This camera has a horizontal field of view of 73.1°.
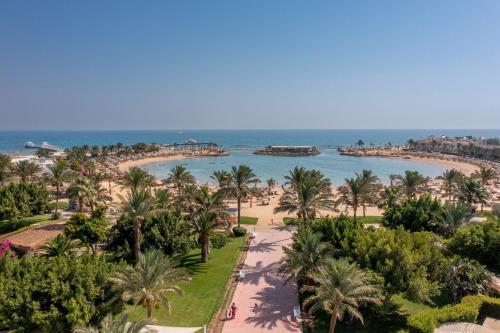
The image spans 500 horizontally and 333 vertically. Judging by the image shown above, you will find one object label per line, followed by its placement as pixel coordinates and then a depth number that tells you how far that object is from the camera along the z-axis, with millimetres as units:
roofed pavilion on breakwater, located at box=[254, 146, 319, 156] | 153250
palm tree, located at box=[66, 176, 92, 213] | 41062
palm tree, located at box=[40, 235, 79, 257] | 24469
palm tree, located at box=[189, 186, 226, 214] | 32156
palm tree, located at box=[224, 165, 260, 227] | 41594
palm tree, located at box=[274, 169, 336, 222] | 34125
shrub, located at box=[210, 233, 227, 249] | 33250
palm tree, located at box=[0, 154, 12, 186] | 48969
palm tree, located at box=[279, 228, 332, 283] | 23016
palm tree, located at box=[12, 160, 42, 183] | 53062
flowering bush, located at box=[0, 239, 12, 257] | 29484
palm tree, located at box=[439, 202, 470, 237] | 31406
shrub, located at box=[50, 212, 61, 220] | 43275
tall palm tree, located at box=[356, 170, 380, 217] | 40000
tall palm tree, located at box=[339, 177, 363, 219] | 39656
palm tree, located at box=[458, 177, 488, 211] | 44031
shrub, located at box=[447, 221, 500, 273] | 25906
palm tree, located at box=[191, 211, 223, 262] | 30312
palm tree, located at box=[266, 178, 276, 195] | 67206
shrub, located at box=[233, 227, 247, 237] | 38709
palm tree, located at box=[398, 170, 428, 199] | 47125
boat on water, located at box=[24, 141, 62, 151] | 198400
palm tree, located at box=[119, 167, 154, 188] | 41594
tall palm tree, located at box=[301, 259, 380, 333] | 17219
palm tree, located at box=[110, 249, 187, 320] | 18188
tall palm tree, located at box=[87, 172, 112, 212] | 42406
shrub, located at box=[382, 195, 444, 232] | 32844
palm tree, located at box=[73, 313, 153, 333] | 14062
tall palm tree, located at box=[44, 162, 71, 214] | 47250
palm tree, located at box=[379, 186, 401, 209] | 42469
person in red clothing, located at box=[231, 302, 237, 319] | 21766
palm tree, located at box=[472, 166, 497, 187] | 57425
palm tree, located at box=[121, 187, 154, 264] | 25234
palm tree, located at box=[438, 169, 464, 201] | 53812
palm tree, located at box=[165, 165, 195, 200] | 53125
